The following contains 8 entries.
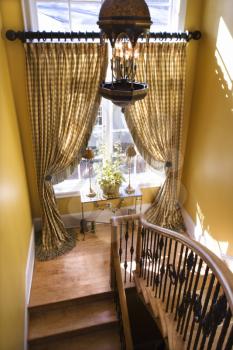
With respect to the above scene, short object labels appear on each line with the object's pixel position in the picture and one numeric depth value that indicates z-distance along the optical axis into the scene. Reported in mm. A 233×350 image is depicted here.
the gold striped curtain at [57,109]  3373
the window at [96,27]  3354
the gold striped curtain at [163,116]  3625
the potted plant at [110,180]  3998
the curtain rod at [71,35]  3148
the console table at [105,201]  4023
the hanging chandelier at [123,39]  1517
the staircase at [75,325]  3154
